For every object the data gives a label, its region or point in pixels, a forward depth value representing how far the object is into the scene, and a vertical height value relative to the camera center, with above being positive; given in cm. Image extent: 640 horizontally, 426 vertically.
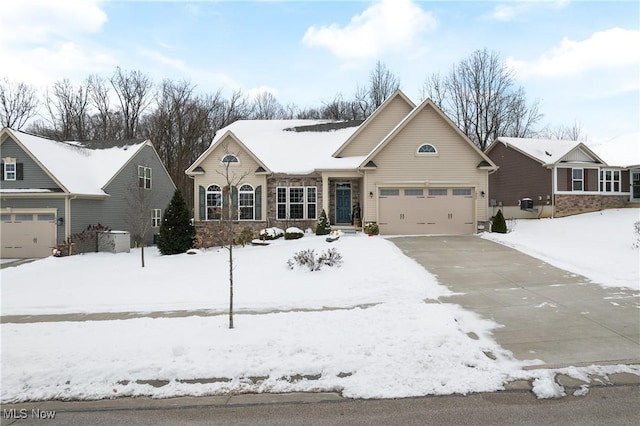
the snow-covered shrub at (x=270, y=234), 1861 -117
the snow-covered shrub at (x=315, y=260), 1163 -159
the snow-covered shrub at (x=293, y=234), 1820 -116
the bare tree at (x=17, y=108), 3547 +1015
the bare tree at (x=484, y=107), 3672 +1001
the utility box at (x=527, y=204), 2475 +25
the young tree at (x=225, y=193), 1938 +97
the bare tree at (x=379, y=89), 3816 +1229
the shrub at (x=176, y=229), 1872 -91
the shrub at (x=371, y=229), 1791 -94
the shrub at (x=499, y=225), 1809 -83
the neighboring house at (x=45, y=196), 1923 +87
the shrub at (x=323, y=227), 1817 -84
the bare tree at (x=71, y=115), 3775 +996
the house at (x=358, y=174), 1841 +184
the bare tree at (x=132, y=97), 3919 +1211
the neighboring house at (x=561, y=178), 2364 +190
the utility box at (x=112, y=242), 2030 -162
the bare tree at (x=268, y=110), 4284 +1170
